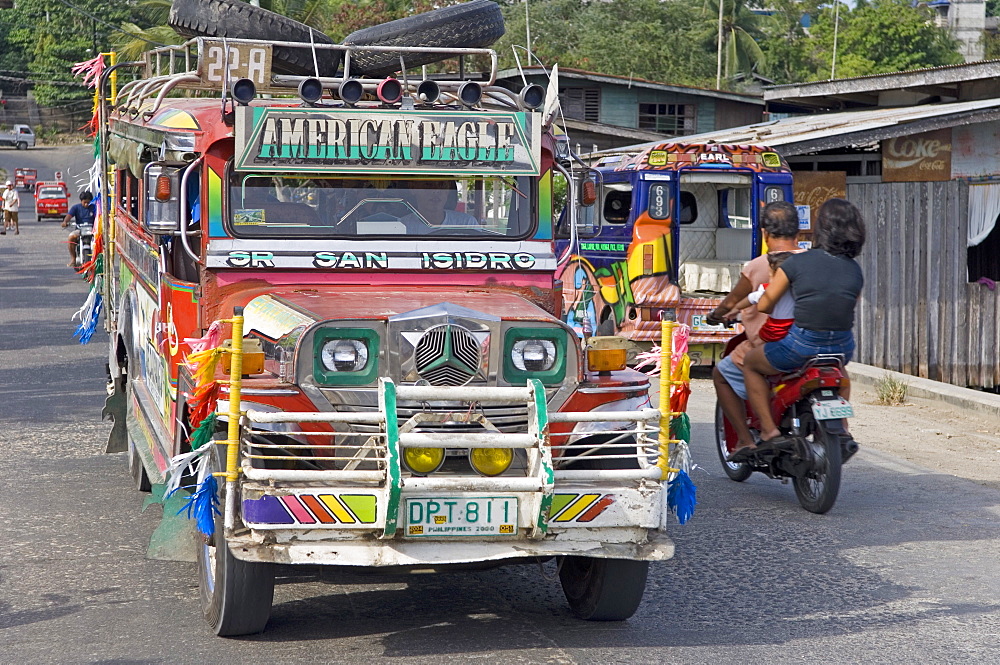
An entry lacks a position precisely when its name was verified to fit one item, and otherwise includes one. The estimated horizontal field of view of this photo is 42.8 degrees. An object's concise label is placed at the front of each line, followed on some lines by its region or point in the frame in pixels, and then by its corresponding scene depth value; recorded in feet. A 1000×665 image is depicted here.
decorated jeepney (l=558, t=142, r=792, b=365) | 48.52
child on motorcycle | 26.55
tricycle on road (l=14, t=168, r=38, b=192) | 218.34
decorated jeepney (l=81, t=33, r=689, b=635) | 16.66
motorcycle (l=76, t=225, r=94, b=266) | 63.99
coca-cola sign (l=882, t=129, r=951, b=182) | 55.06
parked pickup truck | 266.77
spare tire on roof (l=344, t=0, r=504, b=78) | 27.35
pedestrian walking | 140.46
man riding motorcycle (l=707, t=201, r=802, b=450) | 27.25
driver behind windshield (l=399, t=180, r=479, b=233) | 22.44
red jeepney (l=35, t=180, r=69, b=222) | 172.55
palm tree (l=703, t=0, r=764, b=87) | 179.11
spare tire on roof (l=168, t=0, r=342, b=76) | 27.27
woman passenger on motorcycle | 25.68
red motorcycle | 25.75
